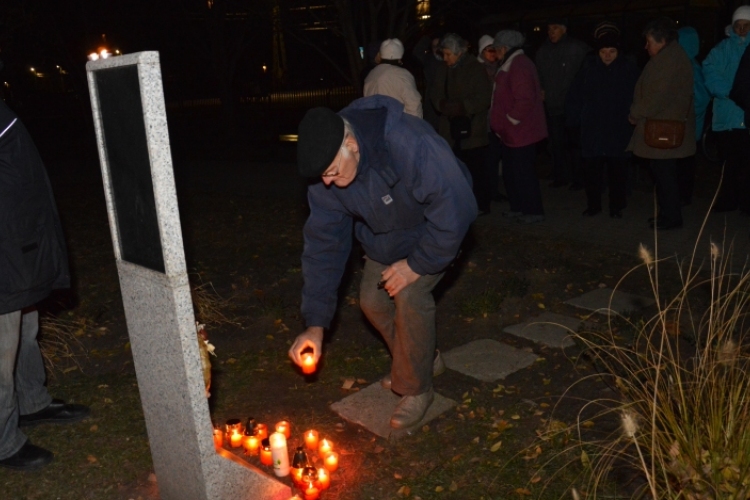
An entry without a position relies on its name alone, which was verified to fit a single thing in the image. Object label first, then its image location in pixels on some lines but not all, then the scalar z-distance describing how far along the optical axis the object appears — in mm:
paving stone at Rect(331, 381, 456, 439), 4086
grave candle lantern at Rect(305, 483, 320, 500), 3404
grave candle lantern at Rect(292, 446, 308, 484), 3475
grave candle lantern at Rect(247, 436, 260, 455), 3965
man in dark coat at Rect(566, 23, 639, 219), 7766
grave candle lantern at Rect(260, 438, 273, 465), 3812
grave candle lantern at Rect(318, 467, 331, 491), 3516
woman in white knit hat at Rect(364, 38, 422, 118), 6660
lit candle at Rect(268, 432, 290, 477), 3641
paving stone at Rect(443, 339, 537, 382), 4723
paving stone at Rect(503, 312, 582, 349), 5098
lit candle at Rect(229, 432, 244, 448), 4016
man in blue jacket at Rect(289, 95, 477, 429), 3330
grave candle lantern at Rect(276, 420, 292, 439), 3949
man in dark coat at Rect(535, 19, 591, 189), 9289
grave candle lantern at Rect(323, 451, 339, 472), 3686
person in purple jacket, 7680
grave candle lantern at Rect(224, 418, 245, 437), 4031
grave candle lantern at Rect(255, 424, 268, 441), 3998
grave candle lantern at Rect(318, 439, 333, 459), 3791
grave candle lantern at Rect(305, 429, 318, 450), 3910
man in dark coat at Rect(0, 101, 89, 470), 3543
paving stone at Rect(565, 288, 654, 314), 5613
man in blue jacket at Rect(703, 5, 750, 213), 7453
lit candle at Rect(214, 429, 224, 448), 3848
